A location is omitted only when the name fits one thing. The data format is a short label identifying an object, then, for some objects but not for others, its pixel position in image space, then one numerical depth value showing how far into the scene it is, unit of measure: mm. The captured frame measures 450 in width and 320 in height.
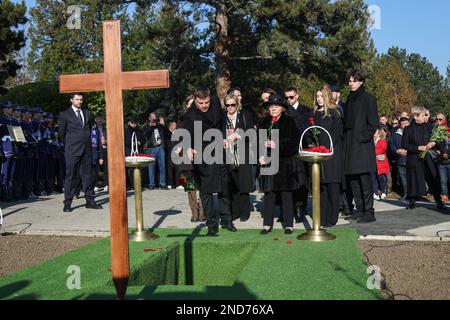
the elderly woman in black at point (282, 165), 8141
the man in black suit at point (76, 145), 11305
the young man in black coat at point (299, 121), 9297
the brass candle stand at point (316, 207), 7434
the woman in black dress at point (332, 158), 8750
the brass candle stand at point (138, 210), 7922
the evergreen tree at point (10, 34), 26969
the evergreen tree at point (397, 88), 51875
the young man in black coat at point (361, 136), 8883
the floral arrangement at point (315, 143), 7669
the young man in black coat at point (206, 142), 8328
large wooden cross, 4430
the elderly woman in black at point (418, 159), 10734
